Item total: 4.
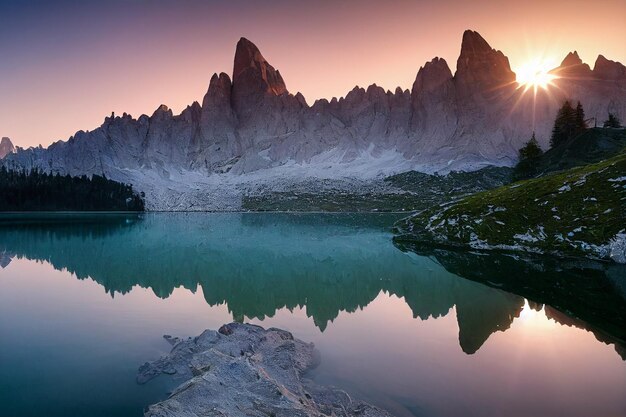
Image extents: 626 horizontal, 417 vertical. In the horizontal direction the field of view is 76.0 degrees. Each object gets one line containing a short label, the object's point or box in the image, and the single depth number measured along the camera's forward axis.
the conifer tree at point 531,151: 102.72
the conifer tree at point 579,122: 109.44
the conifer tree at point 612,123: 111.69
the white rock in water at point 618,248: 36.59
